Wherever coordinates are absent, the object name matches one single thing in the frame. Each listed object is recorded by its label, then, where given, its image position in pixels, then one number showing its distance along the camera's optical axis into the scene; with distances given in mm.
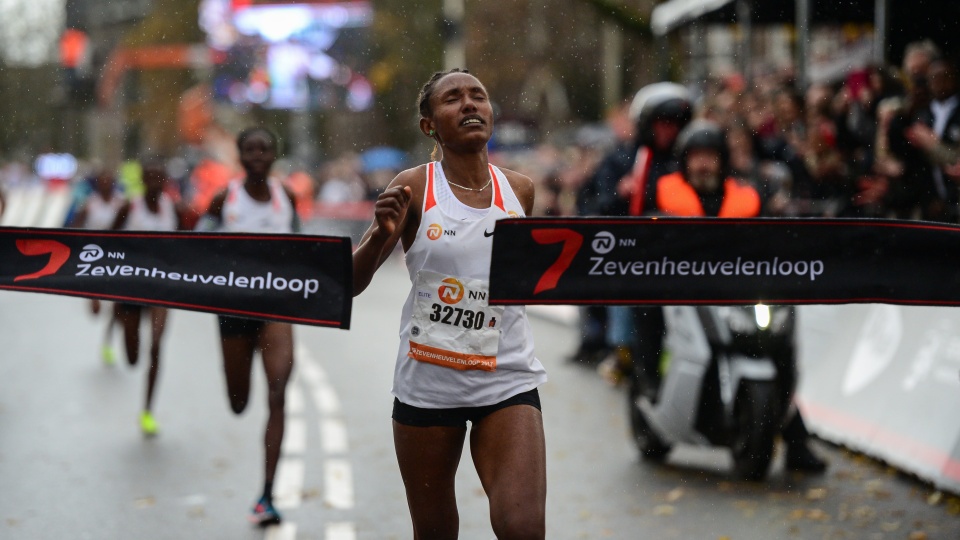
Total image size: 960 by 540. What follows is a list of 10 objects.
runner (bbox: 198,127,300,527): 14687
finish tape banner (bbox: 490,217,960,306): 9898
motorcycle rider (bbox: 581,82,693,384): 17516
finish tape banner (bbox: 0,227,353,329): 9727
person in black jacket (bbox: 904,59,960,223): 18359
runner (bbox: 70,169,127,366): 33781
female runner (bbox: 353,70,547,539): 8937
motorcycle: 15344
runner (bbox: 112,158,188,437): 22437
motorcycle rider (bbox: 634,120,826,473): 15992
